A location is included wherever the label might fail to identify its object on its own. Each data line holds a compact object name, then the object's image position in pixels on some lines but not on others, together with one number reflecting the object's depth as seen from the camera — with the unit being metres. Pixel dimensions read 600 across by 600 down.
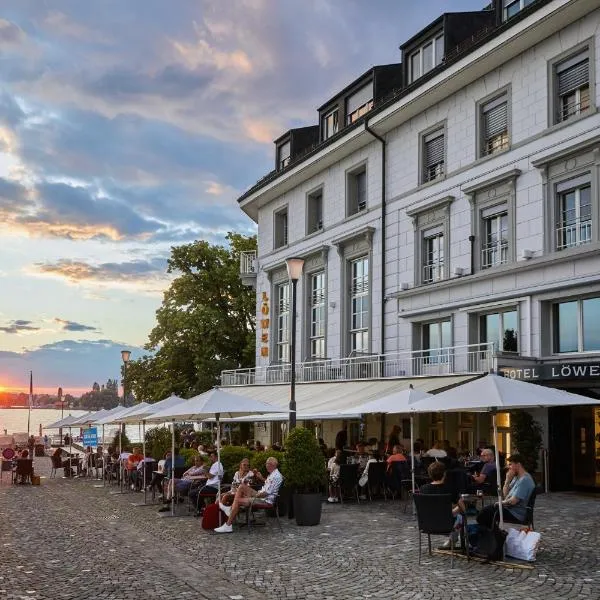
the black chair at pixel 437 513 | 10.63
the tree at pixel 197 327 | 45.03
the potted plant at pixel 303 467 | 15.00
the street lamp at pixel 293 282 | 17.44
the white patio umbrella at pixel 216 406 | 15.69
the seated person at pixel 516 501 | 10.97
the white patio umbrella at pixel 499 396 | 11.57
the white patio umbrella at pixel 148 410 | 22.88
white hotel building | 20.30
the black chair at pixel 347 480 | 18.00
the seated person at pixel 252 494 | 13.82
